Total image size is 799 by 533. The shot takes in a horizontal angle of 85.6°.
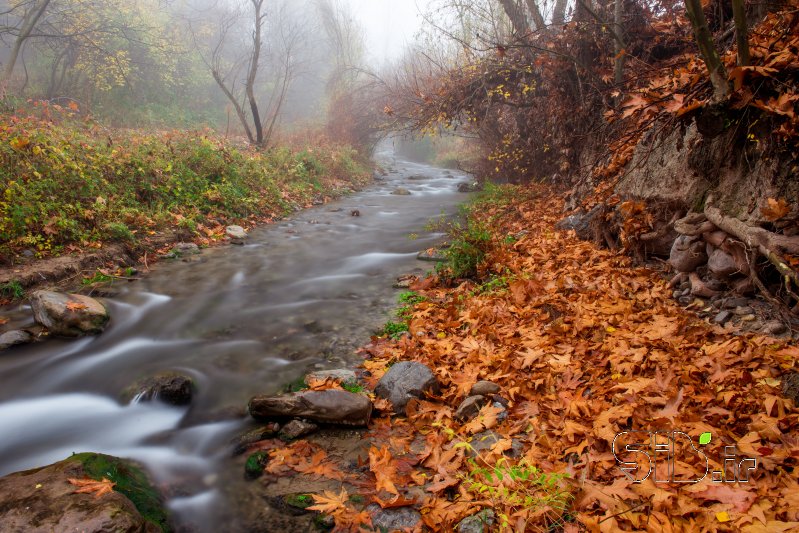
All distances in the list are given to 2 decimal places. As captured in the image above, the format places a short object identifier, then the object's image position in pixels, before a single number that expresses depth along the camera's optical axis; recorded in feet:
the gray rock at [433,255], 28.14
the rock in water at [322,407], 12.37
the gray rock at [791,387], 8.97
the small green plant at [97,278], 22.66
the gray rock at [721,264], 13.51
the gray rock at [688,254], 14.99
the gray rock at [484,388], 12.63
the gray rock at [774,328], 11.33
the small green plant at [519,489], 8.08
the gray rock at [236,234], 32.89
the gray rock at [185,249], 28.91
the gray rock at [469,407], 11.94
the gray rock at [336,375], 14.71
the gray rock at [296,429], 12.16
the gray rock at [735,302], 12.91
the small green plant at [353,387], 14.02
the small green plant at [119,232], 26.07
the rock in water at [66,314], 17.83
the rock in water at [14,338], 16.58
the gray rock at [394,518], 8.95
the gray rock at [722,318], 12.74
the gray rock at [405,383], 13.08
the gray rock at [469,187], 57.97
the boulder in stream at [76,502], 8.11
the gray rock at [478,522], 8.24
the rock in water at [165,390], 14.44
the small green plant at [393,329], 18.01
